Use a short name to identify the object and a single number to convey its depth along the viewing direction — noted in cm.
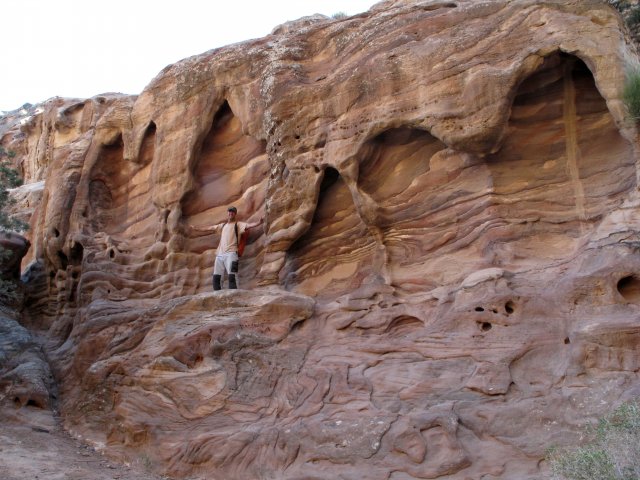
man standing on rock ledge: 1391
